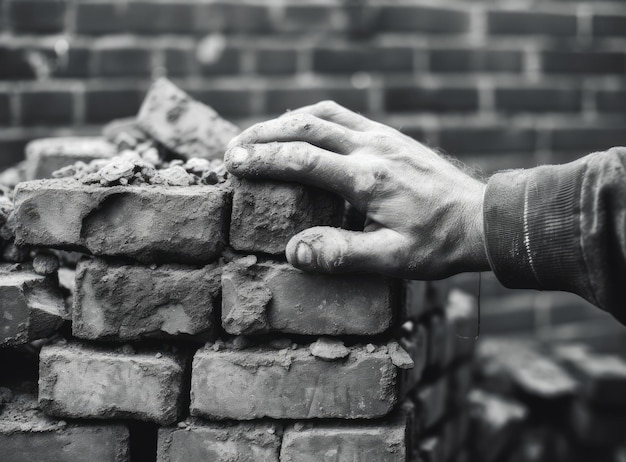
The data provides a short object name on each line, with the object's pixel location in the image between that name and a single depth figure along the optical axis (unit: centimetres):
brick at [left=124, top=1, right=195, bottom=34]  296
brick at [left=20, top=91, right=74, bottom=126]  294
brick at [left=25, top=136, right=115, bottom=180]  183
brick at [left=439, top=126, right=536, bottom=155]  332
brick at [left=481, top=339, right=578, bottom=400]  284
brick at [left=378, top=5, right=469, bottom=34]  320
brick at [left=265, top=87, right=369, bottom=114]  312
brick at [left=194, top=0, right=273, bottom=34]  301
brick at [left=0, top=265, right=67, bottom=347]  138
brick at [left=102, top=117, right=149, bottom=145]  192
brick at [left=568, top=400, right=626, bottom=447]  281
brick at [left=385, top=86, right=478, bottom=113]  325
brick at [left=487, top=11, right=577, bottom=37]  333
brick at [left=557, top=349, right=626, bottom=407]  280
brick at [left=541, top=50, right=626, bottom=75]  342
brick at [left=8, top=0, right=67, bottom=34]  288
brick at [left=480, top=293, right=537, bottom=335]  342
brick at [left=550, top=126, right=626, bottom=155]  346
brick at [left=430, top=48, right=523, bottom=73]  329
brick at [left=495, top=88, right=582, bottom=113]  338
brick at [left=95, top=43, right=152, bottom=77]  297
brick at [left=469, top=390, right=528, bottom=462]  267
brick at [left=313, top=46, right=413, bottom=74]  316
